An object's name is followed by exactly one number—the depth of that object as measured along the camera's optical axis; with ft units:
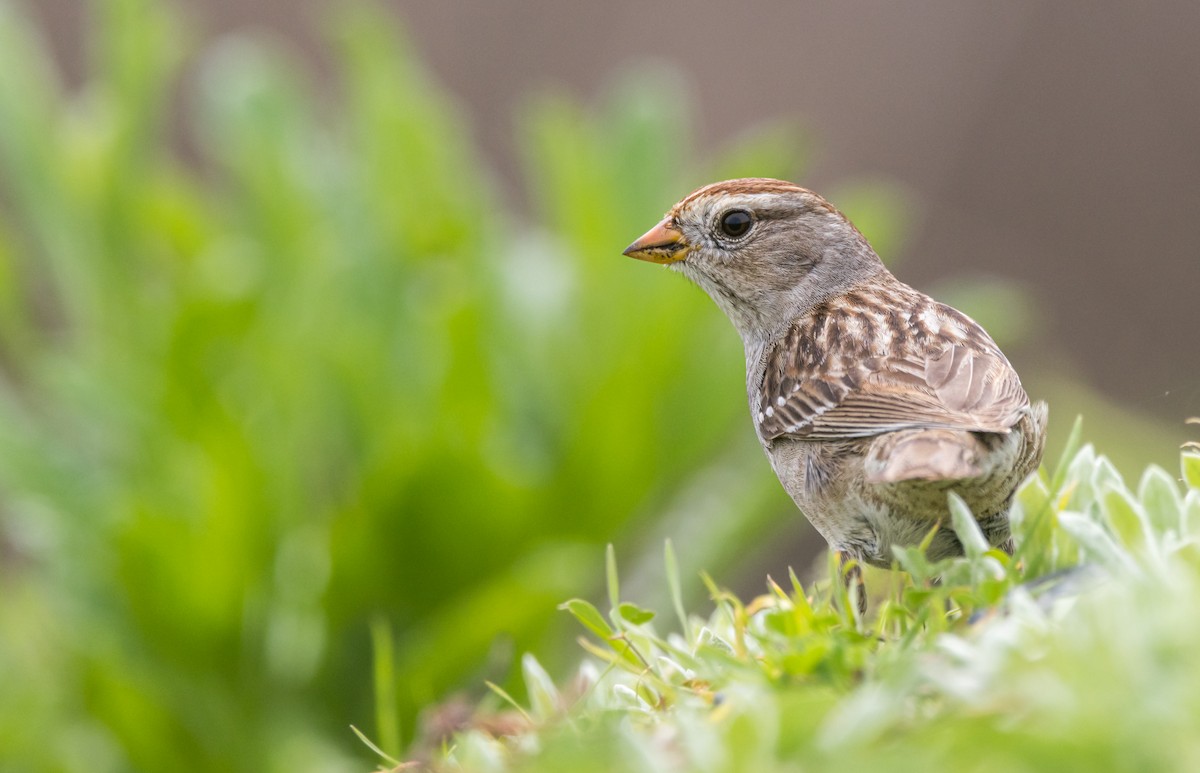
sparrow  7.36
